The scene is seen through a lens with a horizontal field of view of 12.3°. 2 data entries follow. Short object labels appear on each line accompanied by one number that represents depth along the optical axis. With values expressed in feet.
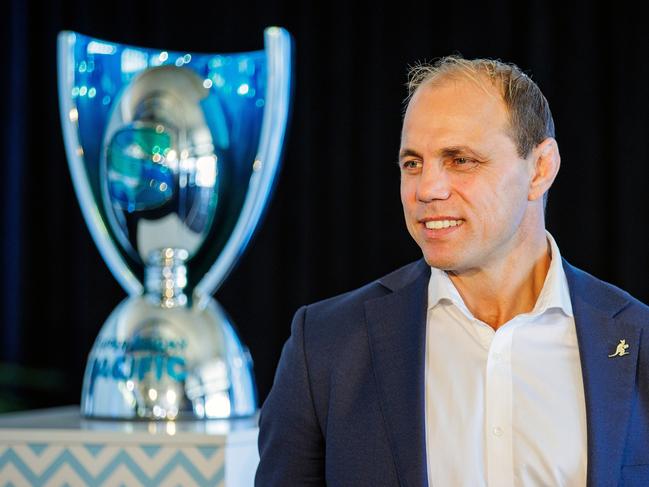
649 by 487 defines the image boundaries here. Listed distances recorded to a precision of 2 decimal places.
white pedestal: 9.62
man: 9.43
